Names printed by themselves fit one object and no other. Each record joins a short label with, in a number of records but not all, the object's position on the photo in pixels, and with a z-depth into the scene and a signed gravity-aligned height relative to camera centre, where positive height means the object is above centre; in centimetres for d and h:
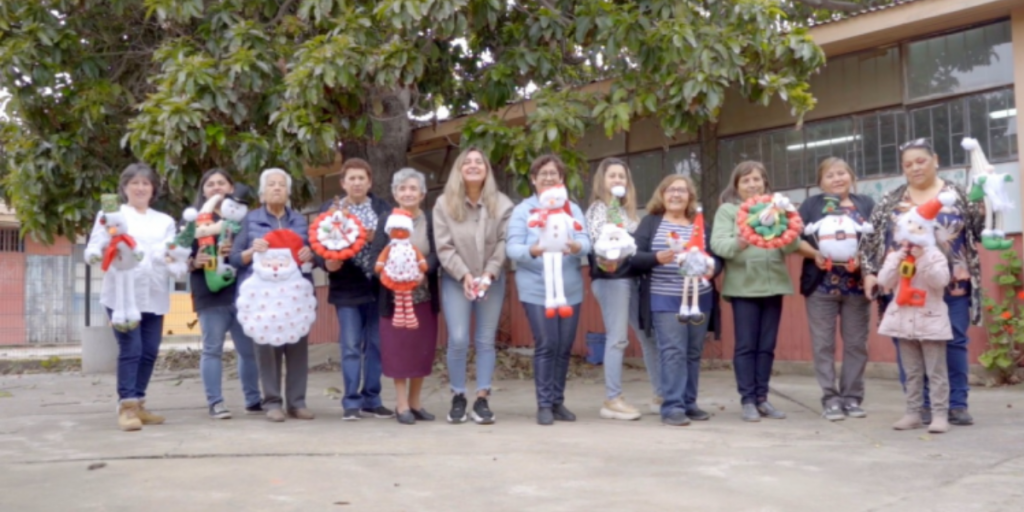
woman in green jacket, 663 -8
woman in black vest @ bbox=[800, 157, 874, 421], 659 -14
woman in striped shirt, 655 -11
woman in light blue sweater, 652 -3
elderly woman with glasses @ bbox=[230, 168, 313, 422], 673 +22
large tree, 824 +188
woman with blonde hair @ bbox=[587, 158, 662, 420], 666 +6
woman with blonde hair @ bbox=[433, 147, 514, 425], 655 +20
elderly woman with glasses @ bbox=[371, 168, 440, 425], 661 -20
